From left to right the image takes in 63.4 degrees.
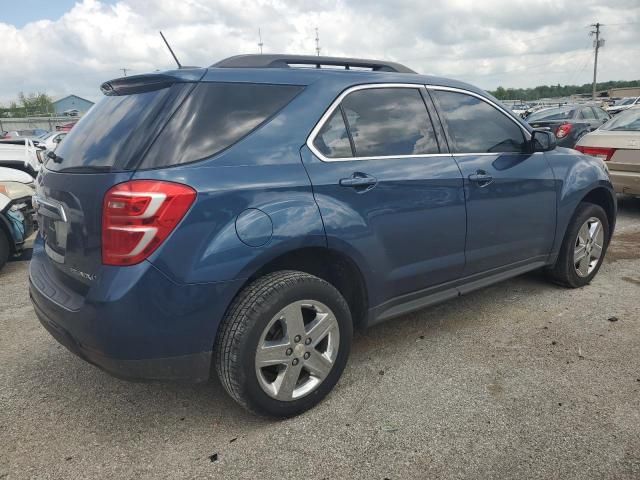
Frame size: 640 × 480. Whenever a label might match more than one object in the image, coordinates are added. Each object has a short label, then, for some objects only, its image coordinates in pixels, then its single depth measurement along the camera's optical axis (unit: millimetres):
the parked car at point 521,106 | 32713
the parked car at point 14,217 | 5398
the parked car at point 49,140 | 17062
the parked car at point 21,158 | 7821
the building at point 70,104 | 72750
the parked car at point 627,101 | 37044
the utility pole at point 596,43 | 58750
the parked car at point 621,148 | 6742
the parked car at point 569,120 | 12055
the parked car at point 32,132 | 25320
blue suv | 2223
